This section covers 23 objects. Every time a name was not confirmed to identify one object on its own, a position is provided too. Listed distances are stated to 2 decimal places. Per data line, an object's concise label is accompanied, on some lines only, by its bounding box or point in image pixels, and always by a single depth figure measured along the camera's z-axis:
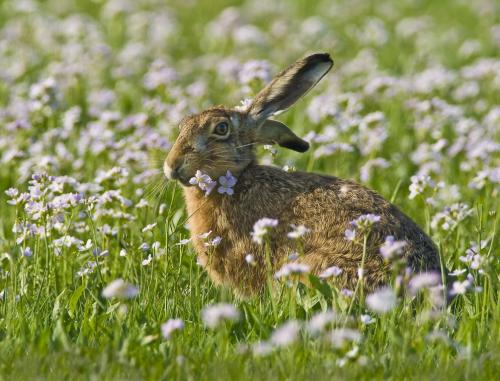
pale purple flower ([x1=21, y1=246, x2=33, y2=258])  9.70
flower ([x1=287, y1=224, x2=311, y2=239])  8.59
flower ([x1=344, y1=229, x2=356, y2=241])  8.73
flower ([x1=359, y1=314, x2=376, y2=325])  8.38
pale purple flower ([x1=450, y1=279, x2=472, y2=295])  8.72
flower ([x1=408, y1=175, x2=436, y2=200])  10.62
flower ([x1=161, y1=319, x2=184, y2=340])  7.67
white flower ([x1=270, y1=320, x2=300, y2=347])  7.00
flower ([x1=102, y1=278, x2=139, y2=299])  7.68
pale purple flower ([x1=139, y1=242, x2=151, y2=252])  10.09
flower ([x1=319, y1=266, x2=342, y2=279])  8.70
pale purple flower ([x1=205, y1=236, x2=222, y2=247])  9.80
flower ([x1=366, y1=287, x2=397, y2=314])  7.14
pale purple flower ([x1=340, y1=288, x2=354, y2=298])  8.93
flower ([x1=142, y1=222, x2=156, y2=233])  10.05
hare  10.25
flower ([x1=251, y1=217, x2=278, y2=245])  8.49
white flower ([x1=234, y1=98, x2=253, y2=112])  12.07
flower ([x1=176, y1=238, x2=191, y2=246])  9.76
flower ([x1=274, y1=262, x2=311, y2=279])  8.17
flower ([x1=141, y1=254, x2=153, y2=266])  9.59
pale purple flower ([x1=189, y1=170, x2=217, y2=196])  10.14
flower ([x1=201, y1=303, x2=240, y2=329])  7.25
